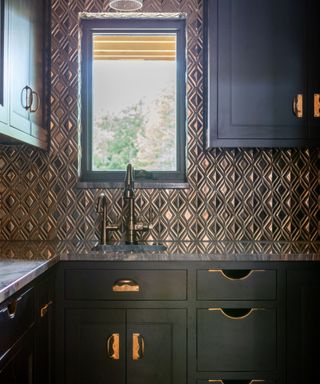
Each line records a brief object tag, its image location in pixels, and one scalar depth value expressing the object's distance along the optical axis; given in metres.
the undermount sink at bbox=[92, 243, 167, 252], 2.44
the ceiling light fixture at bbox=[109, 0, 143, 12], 2.26
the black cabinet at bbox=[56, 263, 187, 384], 2.07
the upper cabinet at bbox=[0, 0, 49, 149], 1.91
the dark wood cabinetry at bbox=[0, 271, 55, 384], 1.38
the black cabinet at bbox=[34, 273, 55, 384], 1.78
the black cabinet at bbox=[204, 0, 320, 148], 2.37
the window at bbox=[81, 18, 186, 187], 2.74
